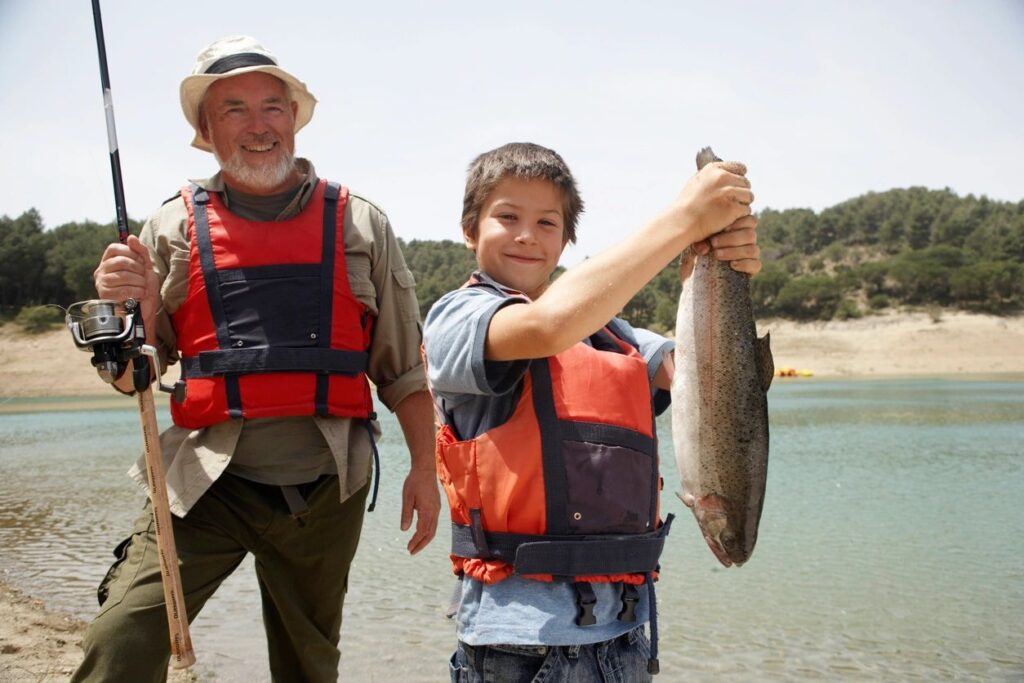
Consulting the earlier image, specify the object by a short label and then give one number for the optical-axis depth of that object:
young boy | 2.22
